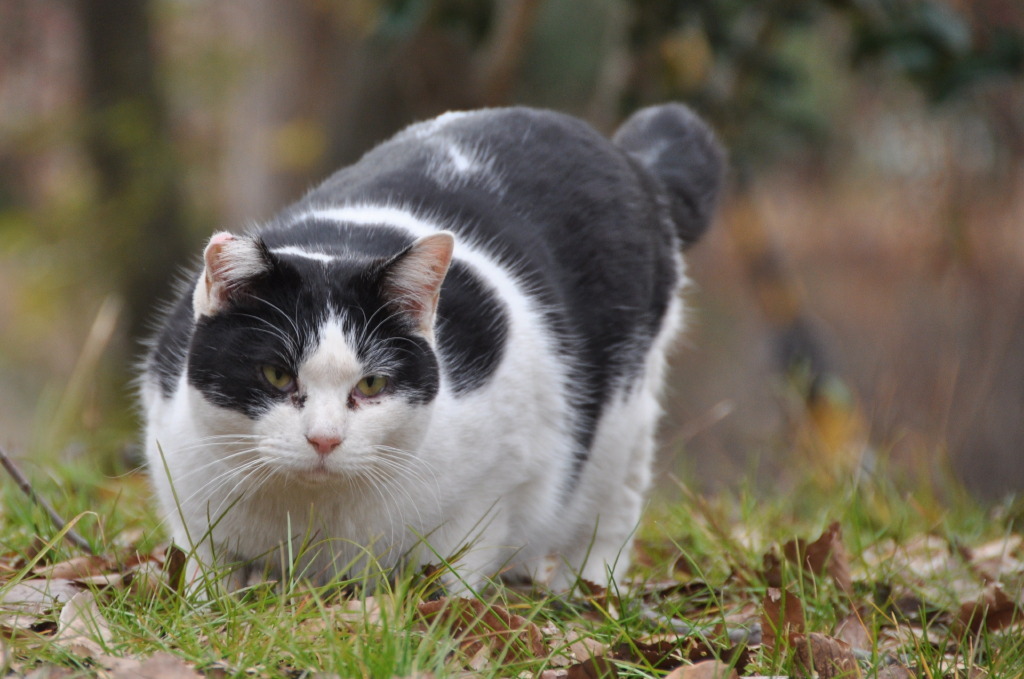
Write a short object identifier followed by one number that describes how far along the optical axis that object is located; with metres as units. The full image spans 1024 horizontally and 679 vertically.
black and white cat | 4.42
